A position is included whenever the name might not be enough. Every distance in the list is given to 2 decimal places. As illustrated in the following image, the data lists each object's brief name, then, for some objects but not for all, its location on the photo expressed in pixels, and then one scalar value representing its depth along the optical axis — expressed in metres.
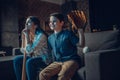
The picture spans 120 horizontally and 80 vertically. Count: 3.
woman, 2.92
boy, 2.65
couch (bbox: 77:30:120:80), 2.51
